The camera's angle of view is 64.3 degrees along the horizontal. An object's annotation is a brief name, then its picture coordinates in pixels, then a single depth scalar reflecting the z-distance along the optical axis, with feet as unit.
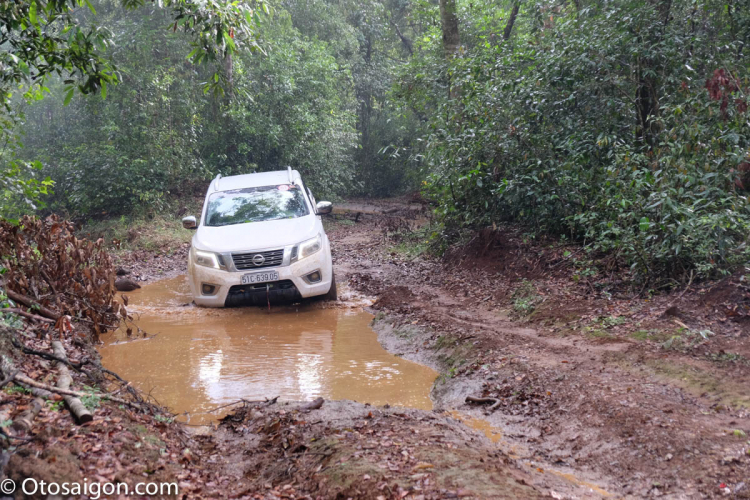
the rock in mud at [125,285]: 35.53
